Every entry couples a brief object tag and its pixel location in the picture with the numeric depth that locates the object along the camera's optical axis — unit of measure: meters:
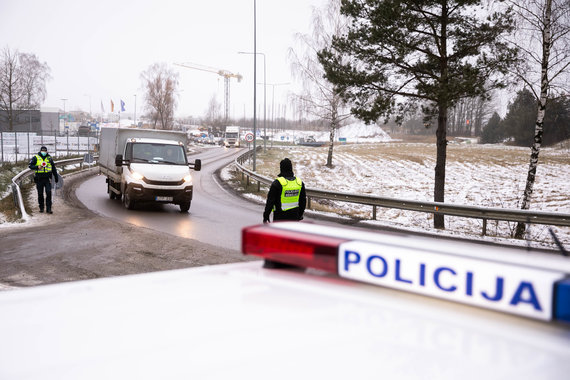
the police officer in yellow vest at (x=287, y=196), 7.07
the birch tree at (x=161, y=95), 70.31
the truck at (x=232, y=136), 72.44
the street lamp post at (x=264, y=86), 40.56
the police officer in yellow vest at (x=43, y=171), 13.47
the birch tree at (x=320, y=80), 35.16
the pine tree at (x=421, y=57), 14.14
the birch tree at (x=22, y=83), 51.19
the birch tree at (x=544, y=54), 14.02
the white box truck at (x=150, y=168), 14.69
